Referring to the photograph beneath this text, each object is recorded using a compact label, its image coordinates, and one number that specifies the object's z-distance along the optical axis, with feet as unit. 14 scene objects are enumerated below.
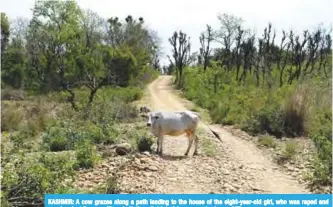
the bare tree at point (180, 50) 137.49
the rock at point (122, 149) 31.37
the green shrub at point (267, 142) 37.81
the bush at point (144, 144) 31.94
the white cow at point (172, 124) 31.71
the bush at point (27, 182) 20.34
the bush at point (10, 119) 52.16
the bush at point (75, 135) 35.68
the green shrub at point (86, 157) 27.94
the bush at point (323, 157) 25.44
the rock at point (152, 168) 27.16
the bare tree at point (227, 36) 128.67
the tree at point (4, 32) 121.61
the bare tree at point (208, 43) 133.90
